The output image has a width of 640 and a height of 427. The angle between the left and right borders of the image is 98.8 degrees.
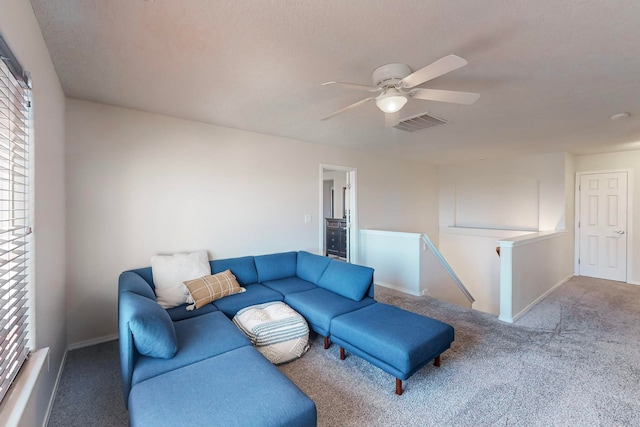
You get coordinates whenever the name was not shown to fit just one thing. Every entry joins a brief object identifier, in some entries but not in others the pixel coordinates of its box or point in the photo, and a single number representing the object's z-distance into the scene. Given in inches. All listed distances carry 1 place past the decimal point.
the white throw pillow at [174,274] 108.1
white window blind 47.5
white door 193.8
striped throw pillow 107.7
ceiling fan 74.2
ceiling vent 124.4
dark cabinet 279.1
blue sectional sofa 52.6
